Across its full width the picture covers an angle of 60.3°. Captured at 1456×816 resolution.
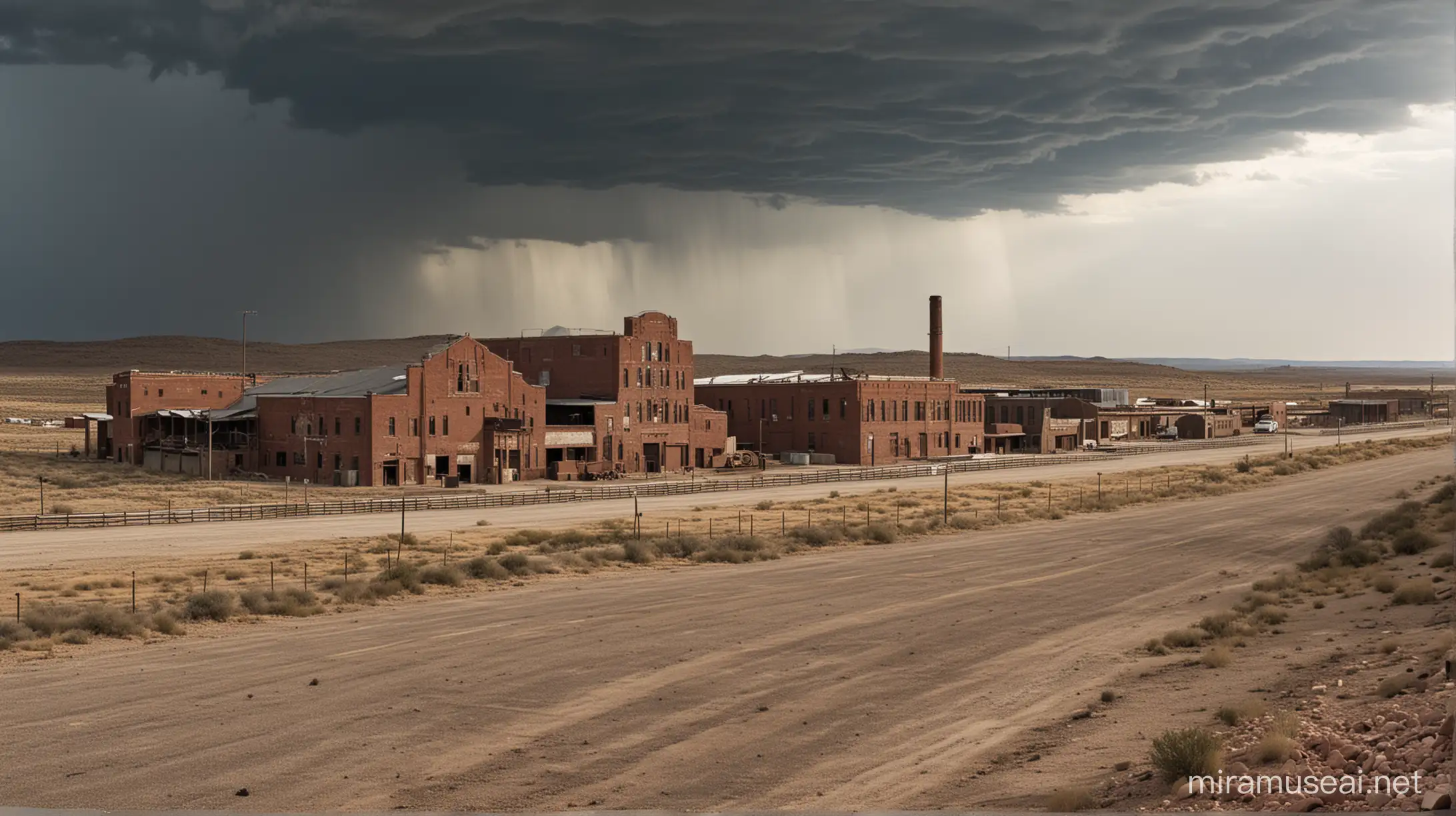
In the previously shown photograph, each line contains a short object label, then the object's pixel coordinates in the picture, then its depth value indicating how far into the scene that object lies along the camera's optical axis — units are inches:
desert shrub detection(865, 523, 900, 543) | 2495.1
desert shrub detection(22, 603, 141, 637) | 1449.3
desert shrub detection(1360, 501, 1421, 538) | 2159.2
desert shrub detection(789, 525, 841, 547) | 2445.9
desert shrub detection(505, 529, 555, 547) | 2426.9
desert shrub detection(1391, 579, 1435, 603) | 1417.3
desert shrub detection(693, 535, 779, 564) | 2197.3
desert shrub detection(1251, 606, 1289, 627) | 1409.9
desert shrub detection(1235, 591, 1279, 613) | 1523.1
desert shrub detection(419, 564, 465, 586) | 1888.5
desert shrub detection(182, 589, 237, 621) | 1568.7
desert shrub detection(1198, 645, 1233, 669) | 1198.9
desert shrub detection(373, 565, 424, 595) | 1830.7
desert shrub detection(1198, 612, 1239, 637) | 1353.3
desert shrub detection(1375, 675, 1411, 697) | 943.0
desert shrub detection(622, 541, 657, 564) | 2164.1
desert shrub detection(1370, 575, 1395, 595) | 1514.5
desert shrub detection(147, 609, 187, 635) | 1483.8
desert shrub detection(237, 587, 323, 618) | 1624.0
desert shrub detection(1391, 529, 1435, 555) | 1866.4
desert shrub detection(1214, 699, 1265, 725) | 946.7
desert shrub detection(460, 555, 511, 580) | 1955.0
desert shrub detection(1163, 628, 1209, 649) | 1335.5
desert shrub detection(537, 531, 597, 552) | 2353.6
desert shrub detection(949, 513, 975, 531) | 2727.4
